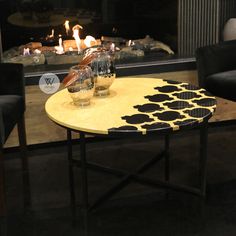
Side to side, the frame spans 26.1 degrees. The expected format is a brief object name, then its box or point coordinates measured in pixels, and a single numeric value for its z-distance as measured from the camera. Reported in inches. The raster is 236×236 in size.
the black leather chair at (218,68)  114.9
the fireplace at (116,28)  134.6
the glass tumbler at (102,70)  99.0
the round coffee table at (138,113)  84.3
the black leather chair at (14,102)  102.3
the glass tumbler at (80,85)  93.7
